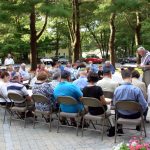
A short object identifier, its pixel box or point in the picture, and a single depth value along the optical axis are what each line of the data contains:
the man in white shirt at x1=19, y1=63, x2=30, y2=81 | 11.93
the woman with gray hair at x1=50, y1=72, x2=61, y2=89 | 7.46
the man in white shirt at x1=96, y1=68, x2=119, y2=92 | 7.18
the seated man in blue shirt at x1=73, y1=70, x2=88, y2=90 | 8.15
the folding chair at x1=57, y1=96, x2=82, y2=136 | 6.39
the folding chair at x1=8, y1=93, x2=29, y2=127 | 7.18
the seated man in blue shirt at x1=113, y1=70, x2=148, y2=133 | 5.91
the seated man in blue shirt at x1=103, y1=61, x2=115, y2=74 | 12.21
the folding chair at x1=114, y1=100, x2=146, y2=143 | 5.71
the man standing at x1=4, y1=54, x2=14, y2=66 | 16.39
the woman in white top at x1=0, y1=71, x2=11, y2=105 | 7.82
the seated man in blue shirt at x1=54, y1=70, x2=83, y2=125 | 6.58
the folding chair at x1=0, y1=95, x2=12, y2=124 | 7.75
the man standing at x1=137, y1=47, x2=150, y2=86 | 9.09
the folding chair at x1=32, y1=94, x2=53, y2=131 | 6.71
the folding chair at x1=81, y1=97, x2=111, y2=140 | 6.05
